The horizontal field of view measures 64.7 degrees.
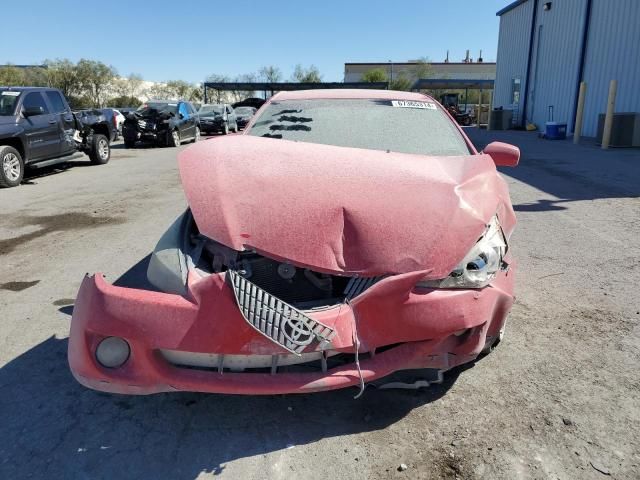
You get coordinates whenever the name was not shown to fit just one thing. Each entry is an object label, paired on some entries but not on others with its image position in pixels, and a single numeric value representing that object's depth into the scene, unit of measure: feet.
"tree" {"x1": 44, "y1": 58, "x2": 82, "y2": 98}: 156.66
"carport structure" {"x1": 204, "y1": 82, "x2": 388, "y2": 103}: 124.47
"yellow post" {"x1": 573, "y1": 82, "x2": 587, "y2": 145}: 58.95
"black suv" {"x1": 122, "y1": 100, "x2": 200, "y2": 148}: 61.52
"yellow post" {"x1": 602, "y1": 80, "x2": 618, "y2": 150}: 50.50
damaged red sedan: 7.00
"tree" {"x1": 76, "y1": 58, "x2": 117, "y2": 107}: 160.34
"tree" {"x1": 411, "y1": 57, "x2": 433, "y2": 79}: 231.09
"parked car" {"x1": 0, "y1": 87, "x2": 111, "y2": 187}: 33.22
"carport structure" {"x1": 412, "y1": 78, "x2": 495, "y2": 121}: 155.42
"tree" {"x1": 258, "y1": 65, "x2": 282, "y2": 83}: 219.32
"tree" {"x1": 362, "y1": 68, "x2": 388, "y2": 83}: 222.07
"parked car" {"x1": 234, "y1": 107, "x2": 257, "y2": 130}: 92.53
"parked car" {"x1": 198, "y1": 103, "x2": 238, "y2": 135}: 83.61
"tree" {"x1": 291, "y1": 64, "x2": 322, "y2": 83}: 228.02
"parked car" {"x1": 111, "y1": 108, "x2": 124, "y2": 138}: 62.83
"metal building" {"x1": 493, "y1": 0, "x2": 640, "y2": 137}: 61.05
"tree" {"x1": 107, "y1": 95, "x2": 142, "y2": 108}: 166.13
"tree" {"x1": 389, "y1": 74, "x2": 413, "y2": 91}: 205.10
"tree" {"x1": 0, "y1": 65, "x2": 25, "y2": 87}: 135.23
